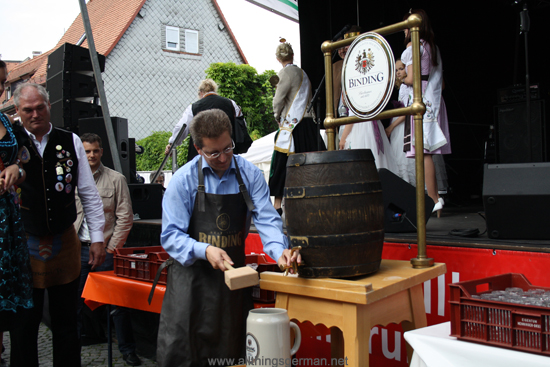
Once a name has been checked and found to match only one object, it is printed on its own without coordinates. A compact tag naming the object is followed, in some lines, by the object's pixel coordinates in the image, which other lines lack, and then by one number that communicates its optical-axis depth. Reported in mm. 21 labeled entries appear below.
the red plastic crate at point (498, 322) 1365
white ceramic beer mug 1548
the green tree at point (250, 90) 24266
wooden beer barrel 1784
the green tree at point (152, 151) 20719
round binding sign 2064
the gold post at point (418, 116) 2051
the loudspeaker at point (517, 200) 2426
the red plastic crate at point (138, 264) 2939
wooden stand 1656
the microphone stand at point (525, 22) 4445
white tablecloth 1367
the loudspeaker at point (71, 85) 5930
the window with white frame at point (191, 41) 23828
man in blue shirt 2057
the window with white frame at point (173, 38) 23059
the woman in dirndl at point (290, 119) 4594
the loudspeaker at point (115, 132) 5762
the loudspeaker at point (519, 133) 6773
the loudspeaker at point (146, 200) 5668
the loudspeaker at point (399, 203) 3059
